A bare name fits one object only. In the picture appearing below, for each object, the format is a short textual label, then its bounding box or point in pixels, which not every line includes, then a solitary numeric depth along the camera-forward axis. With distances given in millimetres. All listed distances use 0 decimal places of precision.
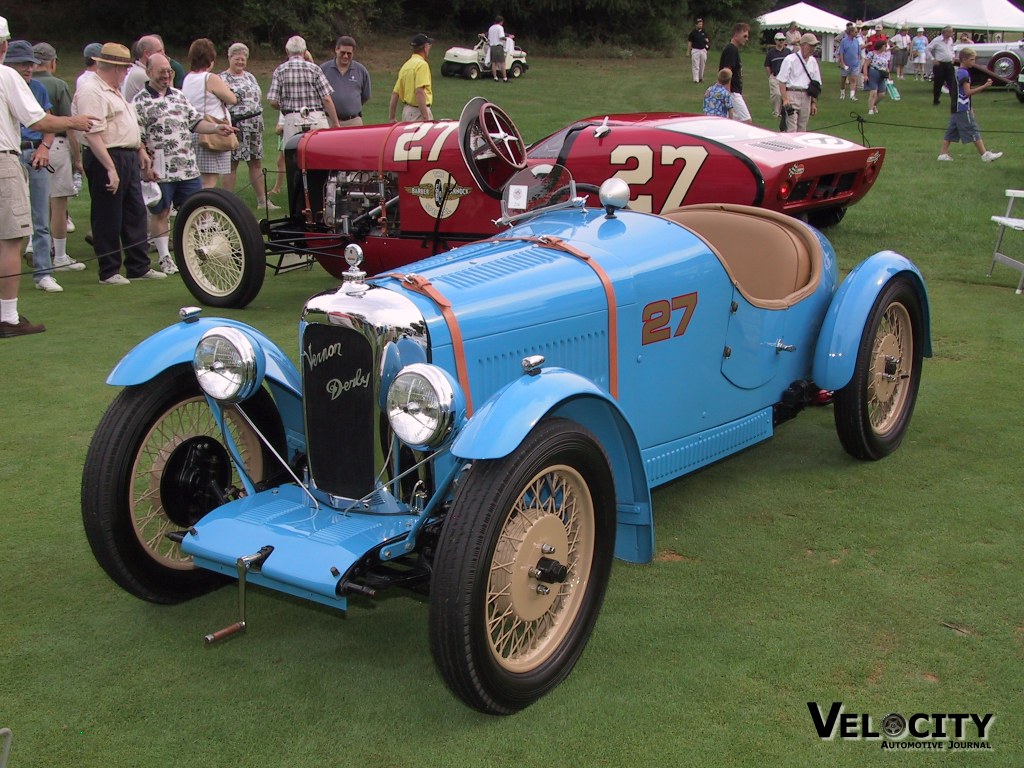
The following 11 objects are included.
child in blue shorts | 13062
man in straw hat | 7391
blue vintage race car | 2754
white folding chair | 7683
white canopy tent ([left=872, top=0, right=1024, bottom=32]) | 27859
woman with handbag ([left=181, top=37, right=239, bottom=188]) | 9070
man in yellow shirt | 10727
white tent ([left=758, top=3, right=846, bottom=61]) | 33594
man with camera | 13641
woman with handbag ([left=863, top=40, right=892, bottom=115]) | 21359
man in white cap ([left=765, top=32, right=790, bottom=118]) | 15688
